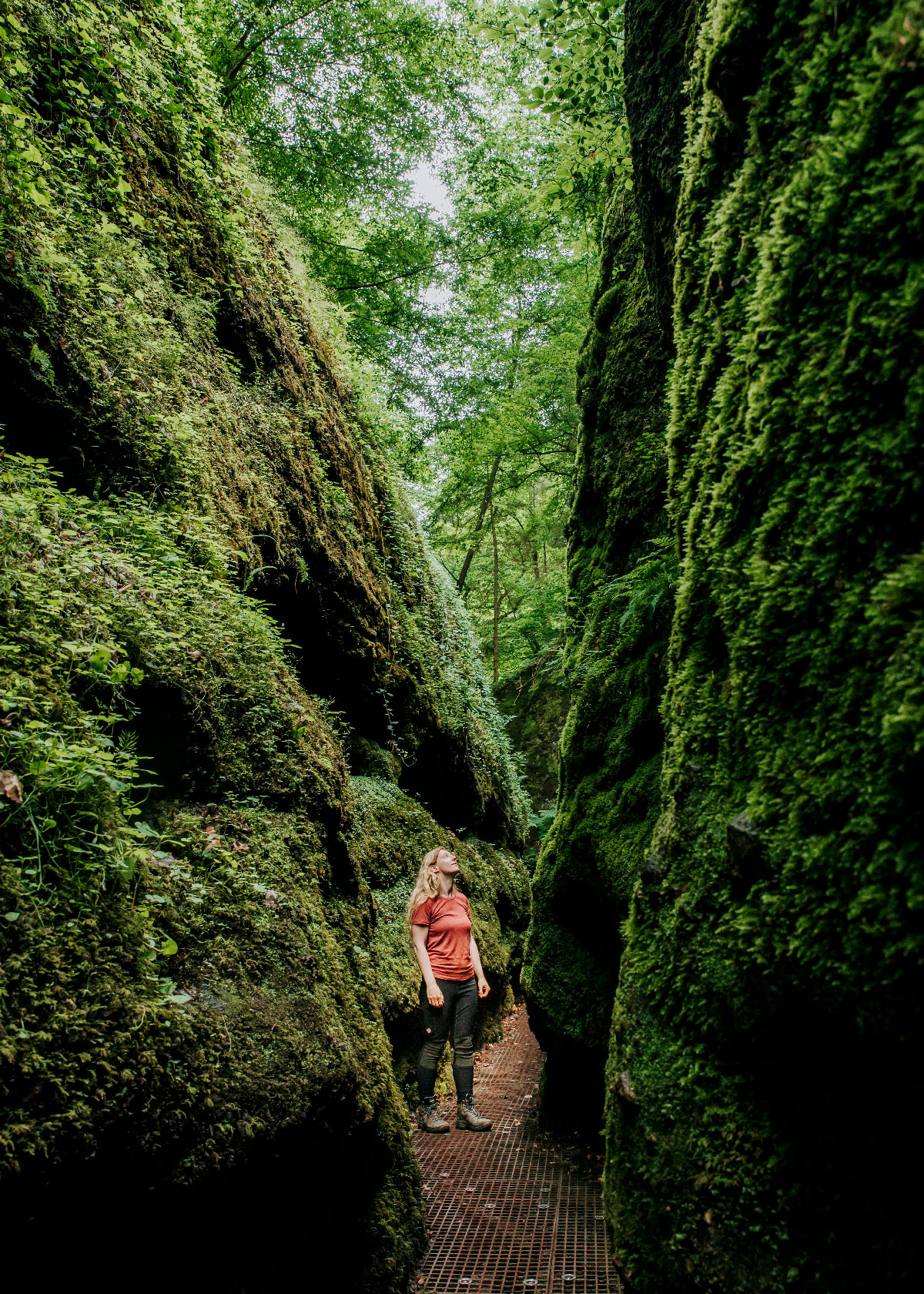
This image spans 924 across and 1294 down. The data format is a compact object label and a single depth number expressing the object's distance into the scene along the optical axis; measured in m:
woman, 5.63
